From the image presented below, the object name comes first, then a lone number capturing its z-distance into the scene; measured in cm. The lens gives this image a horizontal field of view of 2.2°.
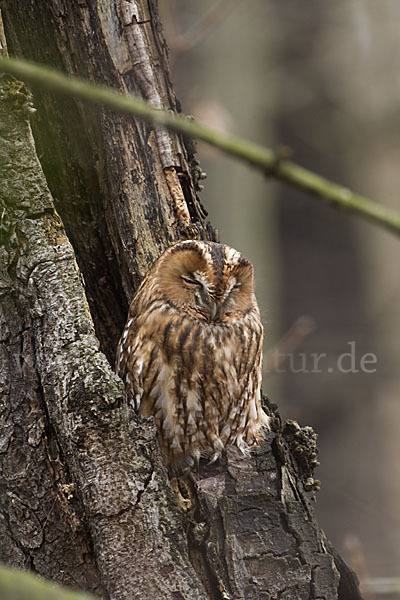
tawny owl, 1358
